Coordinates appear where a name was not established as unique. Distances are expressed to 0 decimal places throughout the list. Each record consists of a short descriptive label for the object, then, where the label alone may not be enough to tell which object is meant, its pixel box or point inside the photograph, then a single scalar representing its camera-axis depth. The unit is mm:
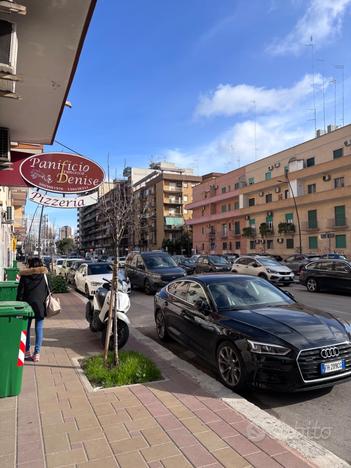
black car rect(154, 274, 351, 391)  4410
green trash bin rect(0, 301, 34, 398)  4398
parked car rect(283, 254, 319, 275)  27297
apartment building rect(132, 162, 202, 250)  81125
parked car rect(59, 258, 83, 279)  24330
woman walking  5958
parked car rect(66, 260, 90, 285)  20931
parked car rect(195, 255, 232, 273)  24281
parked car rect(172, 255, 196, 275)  27070
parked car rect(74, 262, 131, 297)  15000
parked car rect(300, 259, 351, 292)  16109
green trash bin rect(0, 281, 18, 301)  8859
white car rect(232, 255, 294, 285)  20203
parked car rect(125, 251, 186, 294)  15977
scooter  6806
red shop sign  6926
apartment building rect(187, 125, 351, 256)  42031
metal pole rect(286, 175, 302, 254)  44141
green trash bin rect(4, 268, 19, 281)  14533
